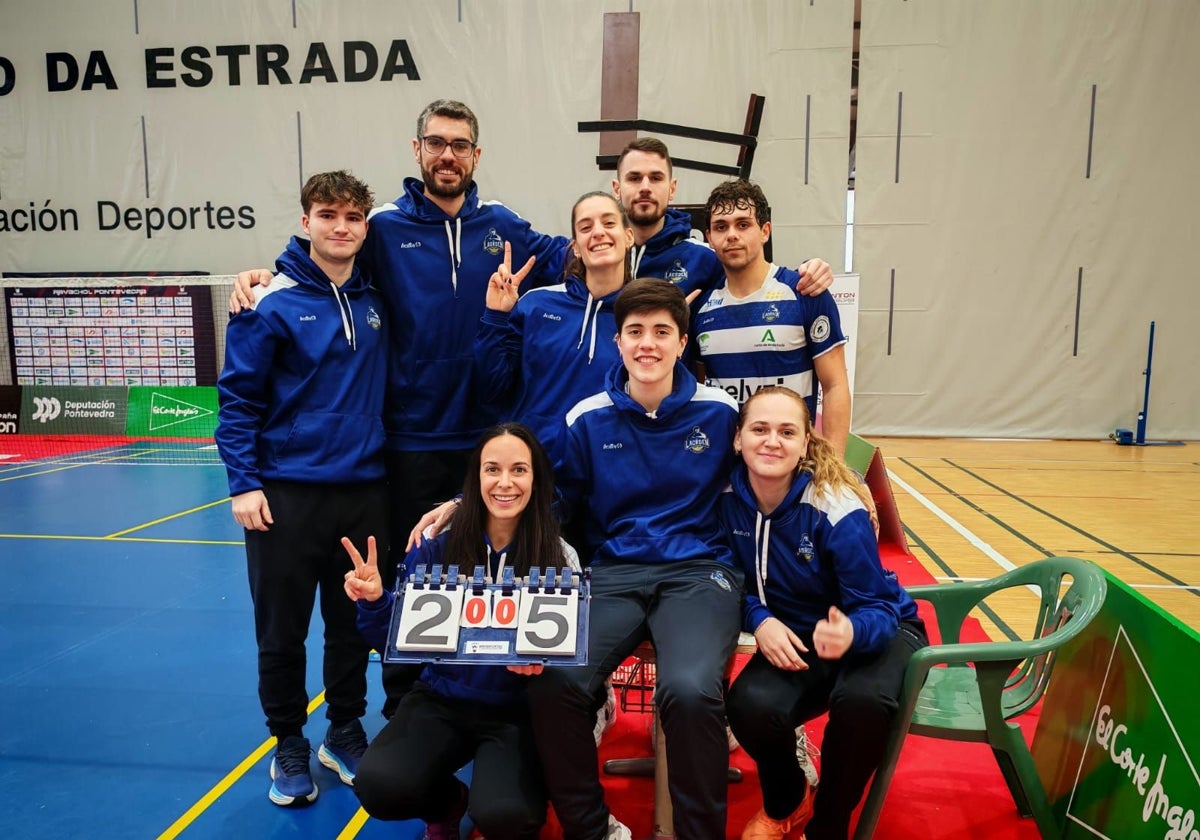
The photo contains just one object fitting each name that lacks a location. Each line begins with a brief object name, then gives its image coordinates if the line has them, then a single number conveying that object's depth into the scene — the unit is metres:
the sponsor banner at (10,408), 10.86
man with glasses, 3.05
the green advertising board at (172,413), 10.80
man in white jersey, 3.01
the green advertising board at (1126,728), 1.94
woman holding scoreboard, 2.25
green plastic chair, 2.26
